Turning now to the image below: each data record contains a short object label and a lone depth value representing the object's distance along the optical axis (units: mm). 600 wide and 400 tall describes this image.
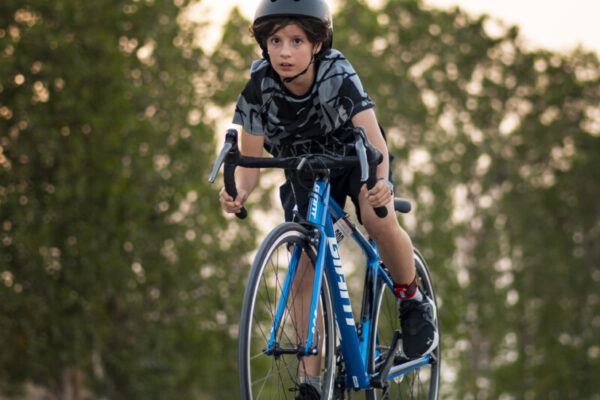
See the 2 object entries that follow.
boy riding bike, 6934
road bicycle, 6359
